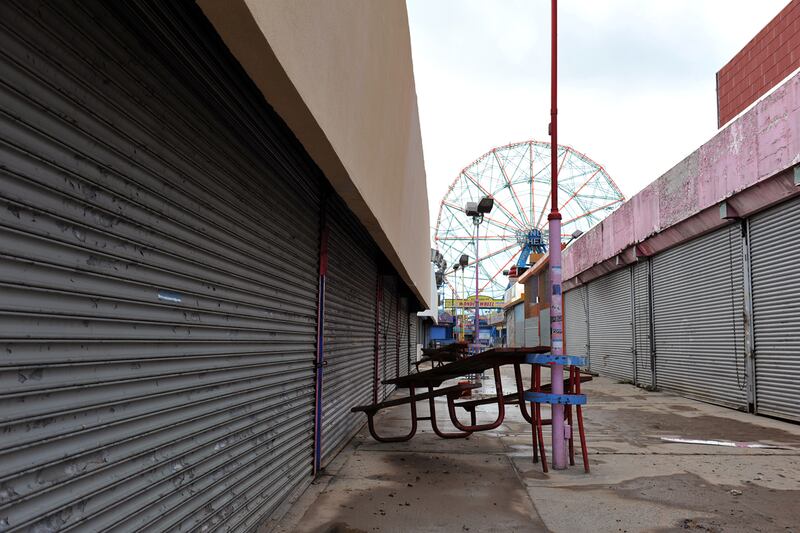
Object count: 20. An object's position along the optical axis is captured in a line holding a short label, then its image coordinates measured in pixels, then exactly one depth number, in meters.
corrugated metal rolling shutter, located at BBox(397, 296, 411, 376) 17.05
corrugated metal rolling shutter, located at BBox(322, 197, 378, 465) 6.04
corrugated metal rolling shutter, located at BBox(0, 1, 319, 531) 1.63
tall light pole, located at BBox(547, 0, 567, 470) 5.86
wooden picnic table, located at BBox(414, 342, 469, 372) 14.80
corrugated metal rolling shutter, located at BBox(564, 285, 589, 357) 23.05
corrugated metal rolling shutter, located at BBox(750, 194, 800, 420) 9.13
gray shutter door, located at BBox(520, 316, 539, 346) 32.40
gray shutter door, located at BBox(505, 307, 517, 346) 44.03
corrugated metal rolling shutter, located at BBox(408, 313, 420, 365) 21.94
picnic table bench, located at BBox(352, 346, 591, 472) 5.82
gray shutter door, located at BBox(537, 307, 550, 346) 28.45
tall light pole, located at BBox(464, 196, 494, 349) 20.83
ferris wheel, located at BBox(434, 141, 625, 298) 62.56
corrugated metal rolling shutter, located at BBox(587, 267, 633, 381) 17.58
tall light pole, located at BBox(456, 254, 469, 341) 33.78
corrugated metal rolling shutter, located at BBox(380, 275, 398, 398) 11.72
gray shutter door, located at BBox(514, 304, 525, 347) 39.06
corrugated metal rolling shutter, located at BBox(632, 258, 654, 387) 15.67
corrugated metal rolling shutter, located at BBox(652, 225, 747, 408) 11.01
